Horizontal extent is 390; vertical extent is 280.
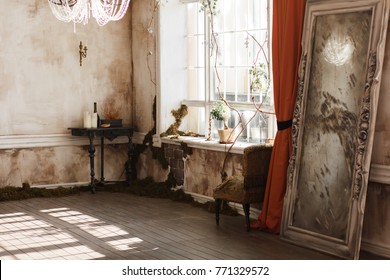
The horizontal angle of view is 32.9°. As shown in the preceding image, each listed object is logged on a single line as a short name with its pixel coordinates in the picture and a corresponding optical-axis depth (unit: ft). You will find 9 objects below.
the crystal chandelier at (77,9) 27.58
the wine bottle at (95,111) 31.60
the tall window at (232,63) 25.26
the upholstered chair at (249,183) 22.72
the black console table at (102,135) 30.86
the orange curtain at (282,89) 22.13
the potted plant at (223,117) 26.53
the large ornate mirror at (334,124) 19.02
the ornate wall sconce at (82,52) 31.65
